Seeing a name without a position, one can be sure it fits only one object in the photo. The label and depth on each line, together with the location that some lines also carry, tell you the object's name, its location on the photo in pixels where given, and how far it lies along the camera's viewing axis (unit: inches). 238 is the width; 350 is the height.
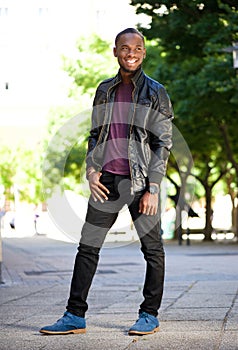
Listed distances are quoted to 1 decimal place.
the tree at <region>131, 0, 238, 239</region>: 1012.9
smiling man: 325.5
